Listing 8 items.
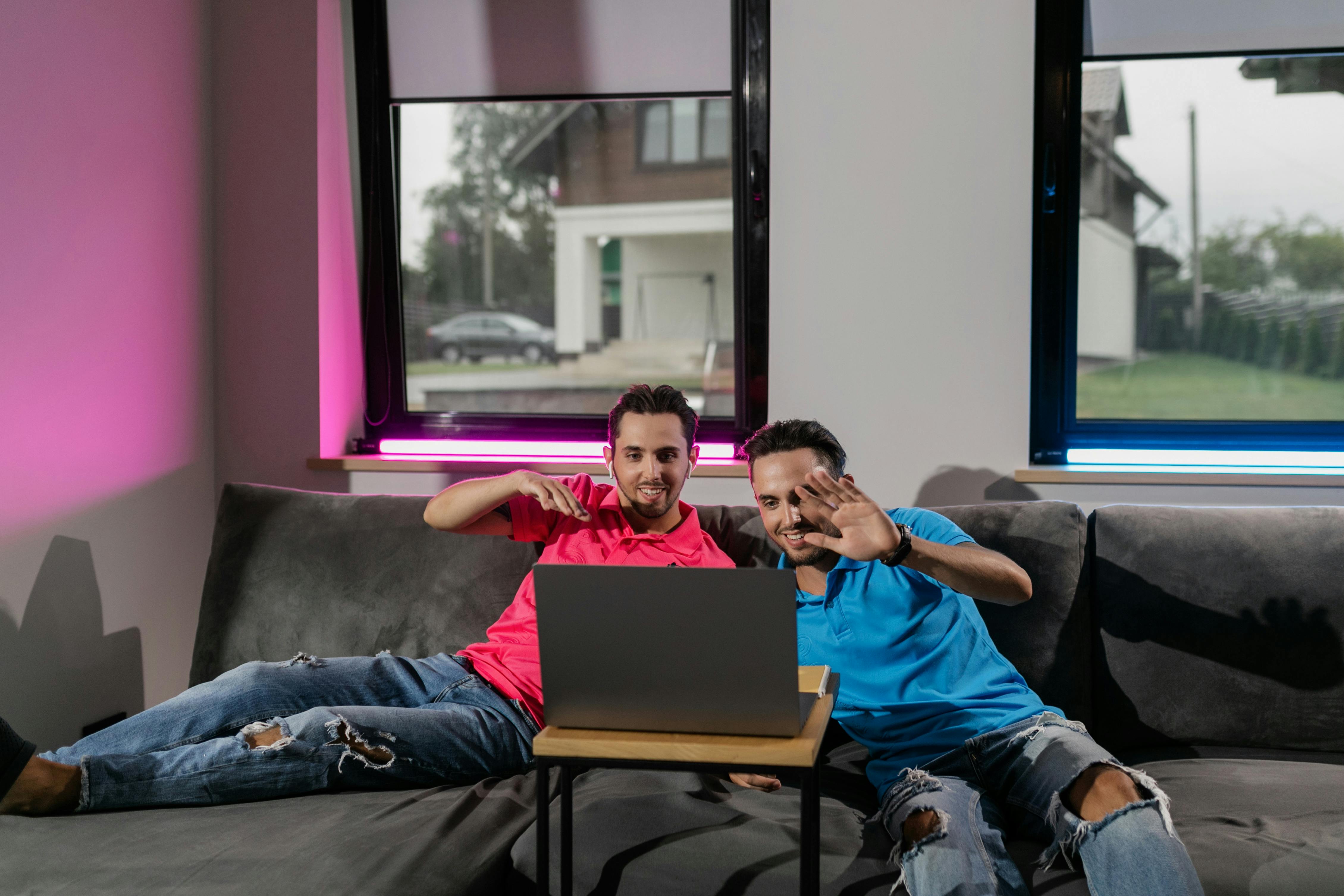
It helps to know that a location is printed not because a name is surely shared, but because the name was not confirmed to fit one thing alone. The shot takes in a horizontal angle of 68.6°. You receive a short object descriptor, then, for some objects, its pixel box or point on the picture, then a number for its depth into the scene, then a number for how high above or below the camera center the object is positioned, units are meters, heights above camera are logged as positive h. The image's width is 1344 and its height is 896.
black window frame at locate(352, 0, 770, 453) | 2.56 +0.26
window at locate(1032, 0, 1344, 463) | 2.47 +0.30
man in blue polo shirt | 1.34 -0.59
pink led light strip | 2.71 -0.26
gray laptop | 1.16 -0.35
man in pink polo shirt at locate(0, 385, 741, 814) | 1.61 -0.63
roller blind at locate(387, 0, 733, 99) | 2.65 +0.85
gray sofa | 1.42 -0.70
